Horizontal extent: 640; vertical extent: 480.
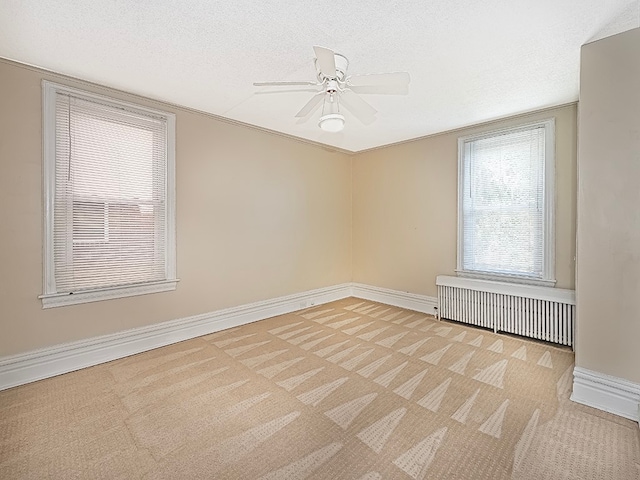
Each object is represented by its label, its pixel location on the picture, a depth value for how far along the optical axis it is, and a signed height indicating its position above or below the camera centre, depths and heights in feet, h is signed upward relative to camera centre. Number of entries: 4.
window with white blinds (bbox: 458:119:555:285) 11.45 +1.40
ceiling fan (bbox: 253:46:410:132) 6.52 +3.67
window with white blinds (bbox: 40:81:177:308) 8.68 +1.22
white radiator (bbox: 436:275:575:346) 10.75 -2.70
